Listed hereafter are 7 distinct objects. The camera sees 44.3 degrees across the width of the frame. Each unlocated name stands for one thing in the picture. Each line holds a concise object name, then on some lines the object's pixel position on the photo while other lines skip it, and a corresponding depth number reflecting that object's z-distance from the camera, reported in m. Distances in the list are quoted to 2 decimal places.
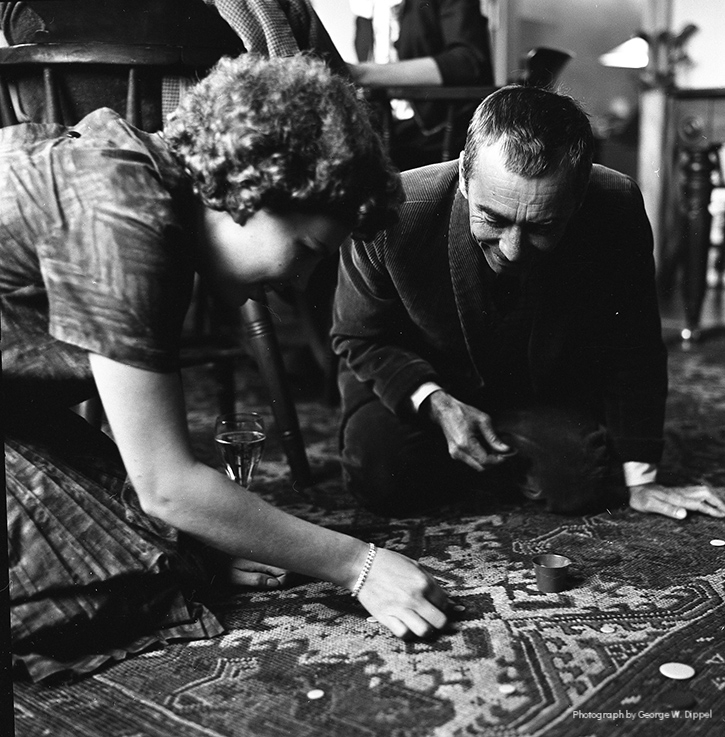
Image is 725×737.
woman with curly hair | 0.91
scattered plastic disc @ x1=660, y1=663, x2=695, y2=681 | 0.98
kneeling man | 1.39
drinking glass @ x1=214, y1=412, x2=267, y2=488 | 1.46
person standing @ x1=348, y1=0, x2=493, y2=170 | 1.99
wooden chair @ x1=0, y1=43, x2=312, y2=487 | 1.40
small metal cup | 1.19
